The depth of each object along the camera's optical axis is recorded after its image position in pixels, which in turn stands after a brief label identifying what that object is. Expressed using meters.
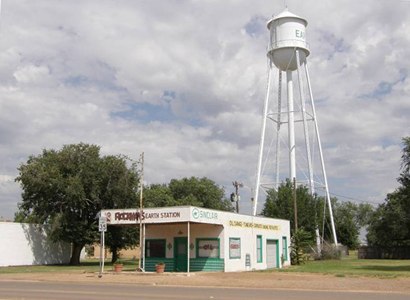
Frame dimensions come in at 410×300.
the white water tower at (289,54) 54.88
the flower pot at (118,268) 36.16
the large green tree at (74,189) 51.06
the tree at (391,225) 73.19
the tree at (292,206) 66.88
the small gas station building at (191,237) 36.91
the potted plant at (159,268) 35.69
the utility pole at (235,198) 64.58
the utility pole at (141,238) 37.09
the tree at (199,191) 99.50
